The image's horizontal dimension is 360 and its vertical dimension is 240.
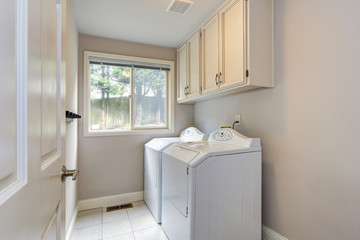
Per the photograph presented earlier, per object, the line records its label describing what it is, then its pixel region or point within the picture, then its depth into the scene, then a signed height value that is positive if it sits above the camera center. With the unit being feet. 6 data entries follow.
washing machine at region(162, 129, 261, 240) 4.56 -1.98
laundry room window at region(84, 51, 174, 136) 8.61 +1.28
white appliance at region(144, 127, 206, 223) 6.91 -1.96
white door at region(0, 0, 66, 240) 1.17 +0.00
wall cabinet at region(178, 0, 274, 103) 5.28 +2.35
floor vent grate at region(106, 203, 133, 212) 8.18 -4.09
